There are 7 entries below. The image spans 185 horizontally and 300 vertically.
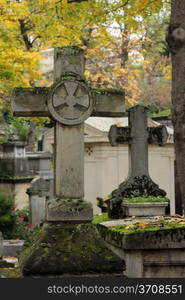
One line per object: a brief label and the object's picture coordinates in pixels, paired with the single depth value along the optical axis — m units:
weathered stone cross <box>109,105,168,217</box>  7.88
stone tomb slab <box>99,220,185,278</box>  4.41
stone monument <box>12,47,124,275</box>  3.84
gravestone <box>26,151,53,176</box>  22.45
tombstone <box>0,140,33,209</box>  15.94
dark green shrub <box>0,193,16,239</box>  11.98
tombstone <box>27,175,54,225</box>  13.10
